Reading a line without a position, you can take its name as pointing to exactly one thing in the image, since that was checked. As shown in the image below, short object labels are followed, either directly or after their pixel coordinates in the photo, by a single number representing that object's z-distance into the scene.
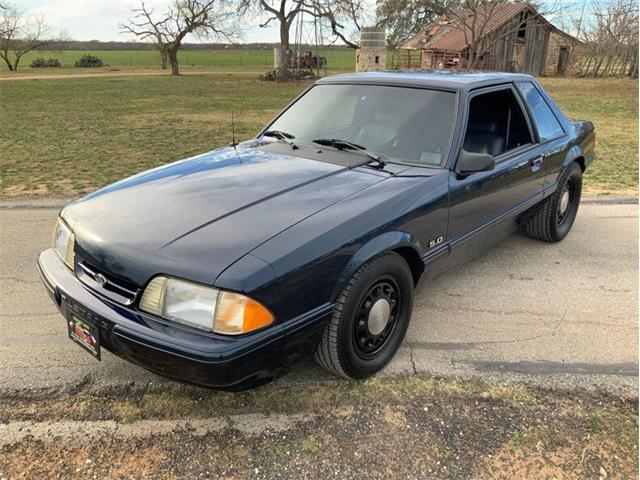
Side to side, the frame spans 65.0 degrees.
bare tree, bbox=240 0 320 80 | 32.53
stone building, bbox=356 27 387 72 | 23.31
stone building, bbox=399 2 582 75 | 34.94
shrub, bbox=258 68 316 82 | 32.81
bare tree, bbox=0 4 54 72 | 46.84
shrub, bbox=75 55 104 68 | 50.82
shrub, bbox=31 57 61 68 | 50.75
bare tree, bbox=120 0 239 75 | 41.06
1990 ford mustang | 2.03
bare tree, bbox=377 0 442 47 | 29.35
